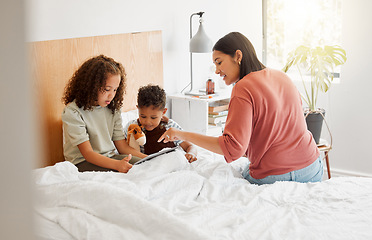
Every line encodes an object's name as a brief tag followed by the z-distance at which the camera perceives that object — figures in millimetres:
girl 1970
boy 2062
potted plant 2809
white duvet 1241
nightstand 2922
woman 1711
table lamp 2907
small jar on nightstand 3061
